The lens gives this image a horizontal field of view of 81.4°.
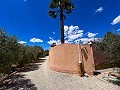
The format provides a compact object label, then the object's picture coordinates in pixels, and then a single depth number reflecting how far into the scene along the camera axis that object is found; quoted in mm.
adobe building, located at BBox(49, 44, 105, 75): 6635
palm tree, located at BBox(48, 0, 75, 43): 11200
